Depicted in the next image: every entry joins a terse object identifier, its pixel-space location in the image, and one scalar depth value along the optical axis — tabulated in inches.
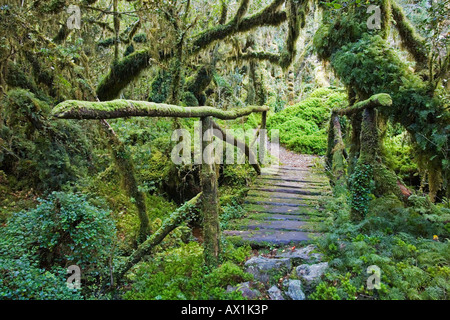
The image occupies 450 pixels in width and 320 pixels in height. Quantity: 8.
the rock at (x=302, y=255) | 128.9
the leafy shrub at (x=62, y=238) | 126.2
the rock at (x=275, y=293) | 110.2
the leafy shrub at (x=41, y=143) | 212.7
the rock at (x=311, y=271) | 111.6
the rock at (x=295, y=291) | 105.9
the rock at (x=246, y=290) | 110.6
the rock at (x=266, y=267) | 123.0
